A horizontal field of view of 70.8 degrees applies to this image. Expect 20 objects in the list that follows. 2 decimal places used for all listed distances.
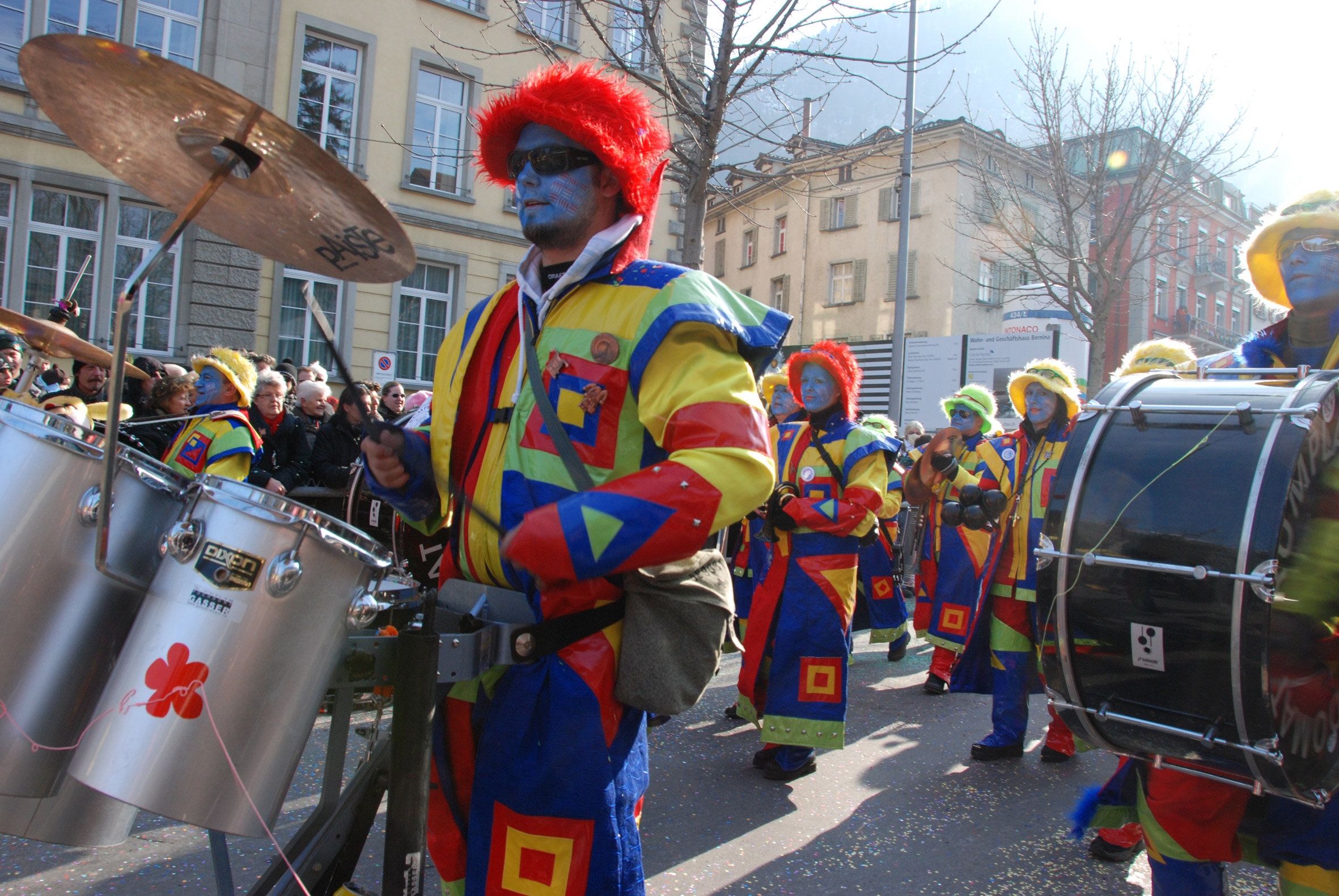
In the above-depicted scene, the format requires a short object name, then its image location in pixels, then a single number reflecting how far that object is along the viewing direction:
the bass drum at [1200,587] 1.88
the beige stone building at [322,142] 11.89
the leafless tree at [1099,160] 14.98
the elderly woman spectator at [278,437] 6.44
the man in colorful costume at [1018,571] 4.68
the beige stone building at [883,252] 26.97
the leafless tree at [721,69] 6.85
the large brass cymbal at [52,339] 3.95
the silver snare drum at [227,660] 1.39
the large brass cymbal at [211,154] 1.47
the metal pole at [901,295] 11.95
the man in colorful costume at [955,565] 5.91
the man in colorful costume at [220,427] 4.67
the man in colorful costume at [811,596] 4.24
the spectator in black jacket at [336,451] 6.60
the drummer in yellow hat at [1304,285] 2.48
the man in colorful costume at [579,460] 1.47
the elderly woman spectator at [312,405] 7.37
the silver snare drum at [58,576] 1.55
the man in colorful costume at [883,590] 6.68
